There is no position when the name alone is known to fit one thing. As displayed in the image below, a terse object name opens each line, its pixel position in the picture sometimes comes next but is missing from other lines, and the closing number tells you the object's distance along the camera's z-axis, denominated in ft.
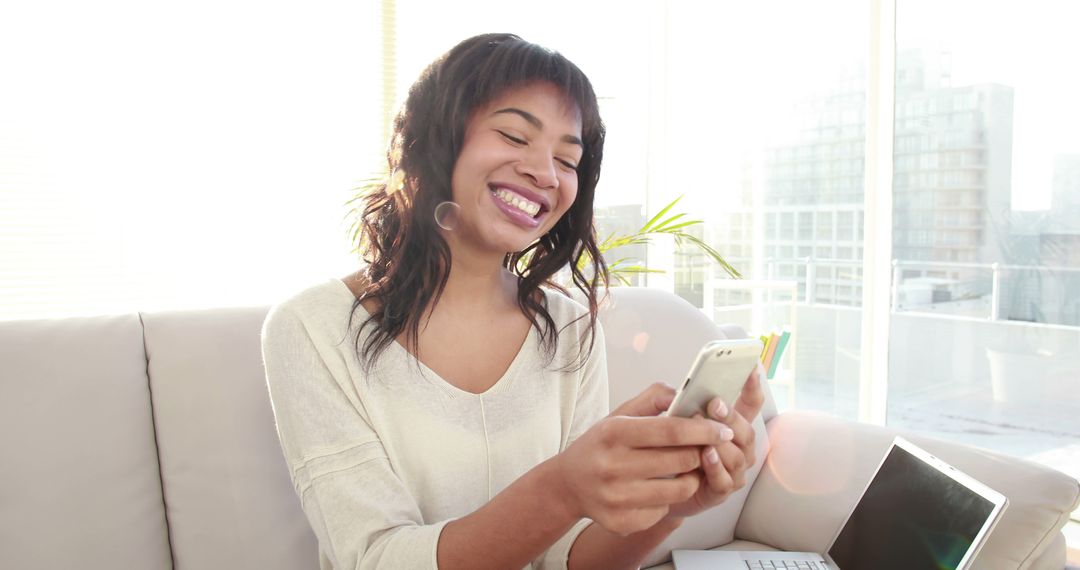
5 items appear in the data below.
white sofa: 4.25
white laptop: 4.06
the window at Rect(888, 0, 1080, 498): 9.92
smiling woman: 3.40
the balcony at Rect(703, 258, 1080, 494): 10.03
